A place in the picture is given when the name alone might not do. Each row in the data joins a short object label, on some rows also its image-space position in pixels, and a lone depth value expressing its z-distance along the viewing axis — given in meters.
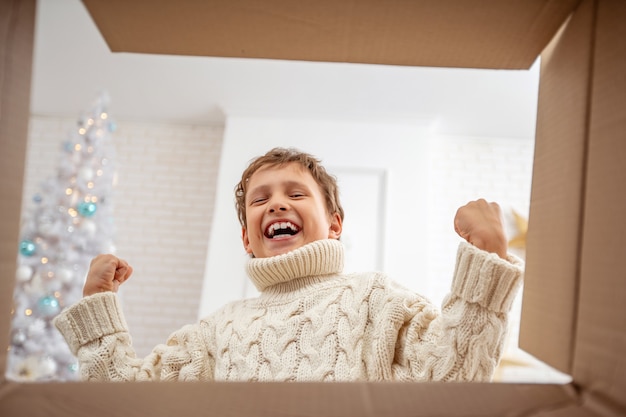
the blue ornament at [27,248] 2.92
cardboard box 0.31
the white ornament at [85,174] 3.12
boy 0.65
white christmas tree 2.87
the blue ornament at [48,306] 2.86
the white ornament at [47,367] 2.84
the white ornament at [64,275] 2.94
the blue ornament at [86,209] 3.05
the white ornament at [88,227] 3.06
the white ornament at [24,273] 2.88
